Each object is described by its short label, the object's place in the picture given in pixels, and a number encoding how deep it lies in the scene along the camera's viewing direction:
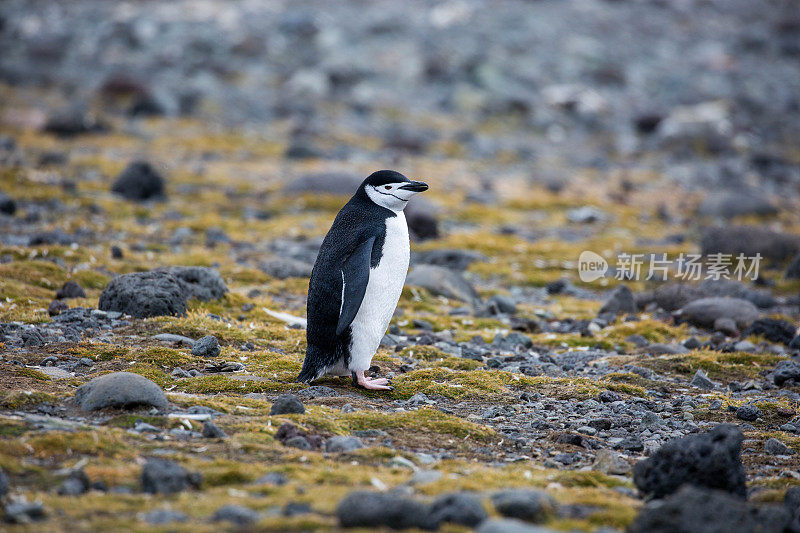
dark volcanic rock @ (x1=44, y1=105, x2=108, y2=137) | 42.69
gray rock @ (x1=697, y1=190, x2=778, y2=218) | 35.47
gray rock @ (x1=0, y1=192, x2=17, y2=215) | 26.84
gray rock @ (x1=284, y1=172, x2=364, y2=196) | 33.87
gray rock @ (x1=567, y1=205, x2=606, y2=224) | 34.25
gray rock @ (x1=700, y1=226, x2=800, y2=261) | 27.47
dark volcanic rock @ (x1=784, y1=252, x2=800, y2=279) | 25.17
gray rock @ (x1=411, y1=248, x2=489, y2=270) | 26.03
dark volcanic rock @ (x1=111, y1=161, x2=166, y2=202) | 31.62
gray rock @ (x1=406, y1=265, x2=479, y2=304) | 21.62
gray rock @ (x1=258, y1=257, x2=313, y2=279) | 22.67
